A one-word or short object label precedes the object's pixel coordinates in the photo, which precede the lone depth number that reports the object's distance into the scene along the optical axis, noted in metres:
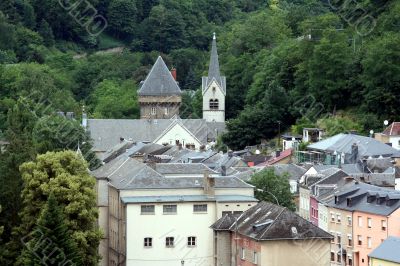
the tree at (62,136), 100.88
